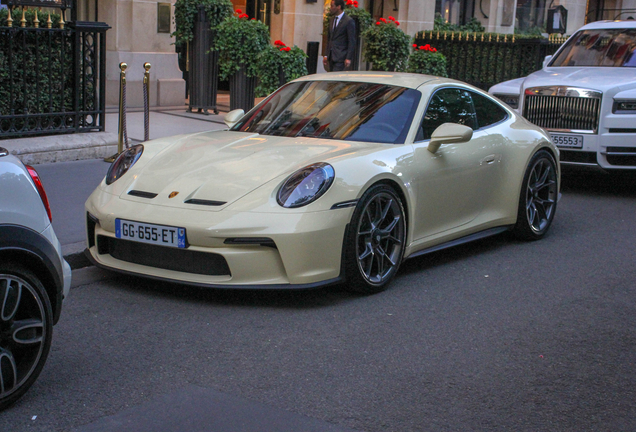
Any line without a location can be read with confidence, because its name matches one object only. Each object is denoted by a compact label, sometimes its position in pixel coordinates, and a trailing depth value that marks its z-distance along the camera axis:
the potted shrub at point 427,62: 15.93
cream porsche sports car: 4.76
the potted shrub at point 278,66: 12.89
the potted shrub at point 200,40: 14.02
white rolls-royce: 9.12
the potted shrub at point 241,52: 13.52
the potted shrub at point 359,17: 18.20
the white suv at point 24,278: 3.33
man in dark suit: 12.64
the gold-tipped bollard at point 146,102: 9.16
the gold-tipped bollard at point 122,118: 9.08
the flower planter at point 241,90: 13.81
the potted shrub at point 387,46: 15.95
